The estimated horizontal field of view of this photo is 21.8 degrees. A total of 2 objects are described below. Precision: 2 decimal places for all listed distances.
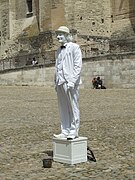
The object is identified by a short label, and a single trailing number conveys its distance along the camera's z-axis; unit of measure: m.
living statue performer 5.46
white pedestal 5.42
